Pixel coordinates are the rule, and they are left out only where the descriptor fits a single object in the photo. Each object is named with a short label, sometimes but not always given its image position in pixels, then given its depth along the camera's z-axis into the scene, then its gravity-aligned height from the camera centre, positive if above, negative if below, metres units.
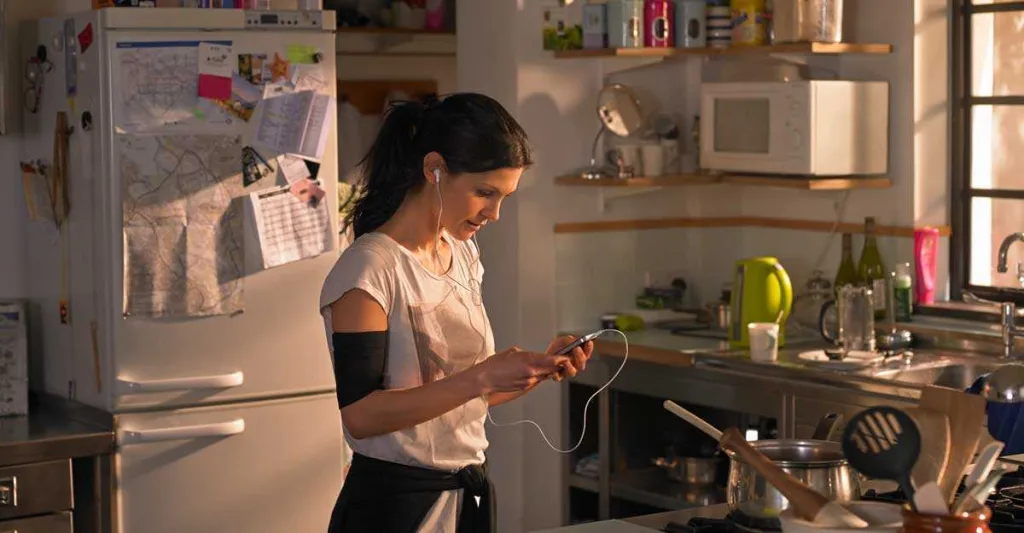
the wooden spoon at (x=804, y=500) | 1.84 -0.36
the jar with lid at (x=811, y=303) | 4.46 -0.31
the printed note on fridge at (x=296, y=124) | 3.87 +0.21
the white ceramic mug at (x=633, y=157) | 4.58 +0.14
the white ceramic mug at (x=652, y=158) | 4.59 +0.14
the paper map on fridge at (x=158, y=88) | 3.70 +0.30
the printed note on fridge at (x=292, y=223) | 3.86 -0.04
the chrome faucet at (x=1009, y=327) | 3.91 -0.33
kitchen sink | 3.89 -0.45
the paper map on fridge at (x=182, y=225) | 3.72 -0.04
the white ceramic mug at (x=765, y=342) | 4.03 -0.37
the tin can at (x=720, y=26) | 4.50 +0.52
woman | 2.37 -0.19
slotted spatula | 1.77 -0.29
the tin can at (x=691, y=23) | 4.50 +0.53
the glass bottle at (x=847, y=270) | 4.40 -0.20
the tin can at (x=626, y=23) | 4.45 +0.53
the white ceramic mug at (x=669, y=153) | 4.64 +0.15
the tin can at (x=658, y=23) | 4.49 +0.53
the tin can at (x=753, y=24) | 4.39 +0.51
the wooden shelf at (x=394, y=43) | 5.40 +0.59
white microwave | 4.22 +0.21
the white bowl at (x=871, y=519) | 1.81 -0.39
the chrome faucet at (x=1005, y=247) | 3.92 -0.12
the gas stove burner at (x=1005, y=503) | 2.11 -0.44
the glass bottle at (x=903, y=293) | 4.30 -0.26
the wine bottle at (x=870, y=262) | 4.36 -0.18
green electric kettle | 4.21 -0.26
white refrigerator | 3.72 -0.14
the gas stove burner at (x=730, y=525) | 2.07 -0.45
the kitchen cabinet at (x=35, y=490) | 3.56 -0.66
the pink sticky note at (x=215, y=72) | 3.77 +0.34
